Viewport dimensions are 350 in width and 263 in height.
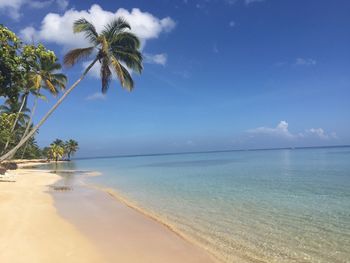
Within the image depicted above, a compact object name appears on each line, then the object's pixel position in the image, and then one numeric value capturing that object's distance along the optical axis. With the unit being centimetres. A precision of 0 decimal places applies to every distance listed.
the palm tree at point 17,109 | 4194
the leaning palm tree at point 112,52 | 1853
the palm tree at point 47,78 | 2562
